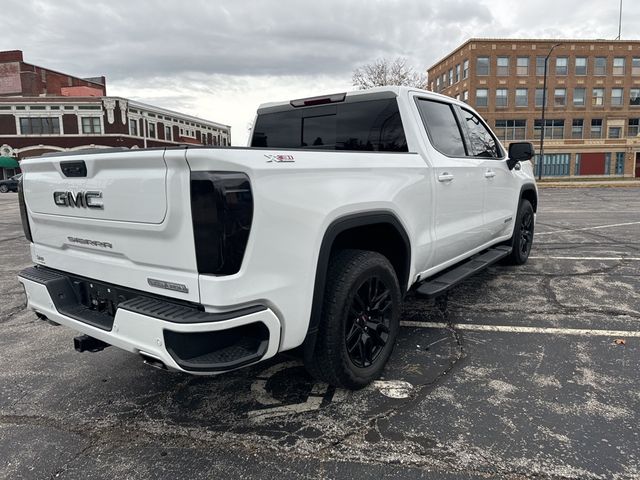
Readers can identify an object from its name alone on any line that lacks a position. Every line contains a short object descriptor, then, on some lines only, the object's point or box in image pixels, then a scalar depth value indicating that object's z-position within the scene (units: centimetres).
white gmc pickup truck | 215
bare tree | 3972
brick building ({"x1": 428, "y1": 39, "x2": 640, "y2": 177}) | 4278
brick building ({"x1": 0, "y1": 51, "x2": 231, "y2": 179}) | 4688
